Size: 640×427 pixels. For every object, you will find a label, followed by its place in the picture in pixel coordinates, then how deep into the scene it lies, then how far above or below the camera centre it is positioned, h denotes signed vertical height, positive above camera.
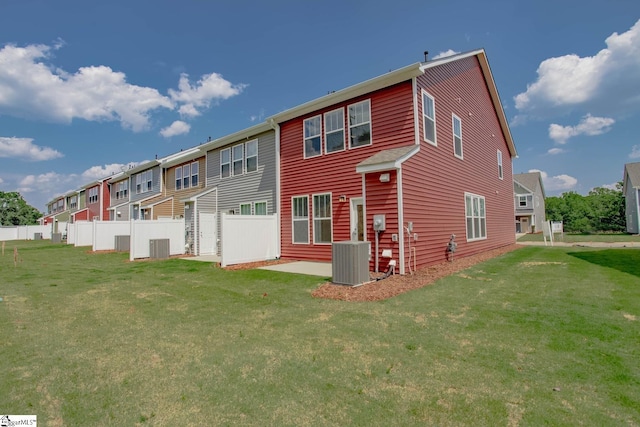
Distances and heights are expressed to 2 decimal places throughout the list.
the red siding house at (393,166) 9.02 +2.03
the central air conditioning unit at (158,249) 14.36 -0.85
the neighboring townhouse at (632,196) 27.23 +2.28
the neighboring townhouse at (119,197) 26.44 +3.08
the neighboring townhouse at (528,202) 39.50 +2.56
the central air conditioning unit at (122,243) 18.53 -0.71
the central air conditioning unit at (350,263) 7.26 -0.85
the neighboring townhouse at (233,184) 13.71 +2.10
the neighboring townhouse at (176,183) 18.45 +2.92
